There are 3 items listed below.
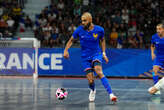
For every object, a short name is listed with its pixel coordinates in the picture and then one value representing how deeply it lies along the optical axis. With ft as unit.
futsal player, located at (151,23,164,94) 40.96
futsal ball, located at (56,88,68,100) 35.14
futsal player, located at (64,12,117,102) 33.83
